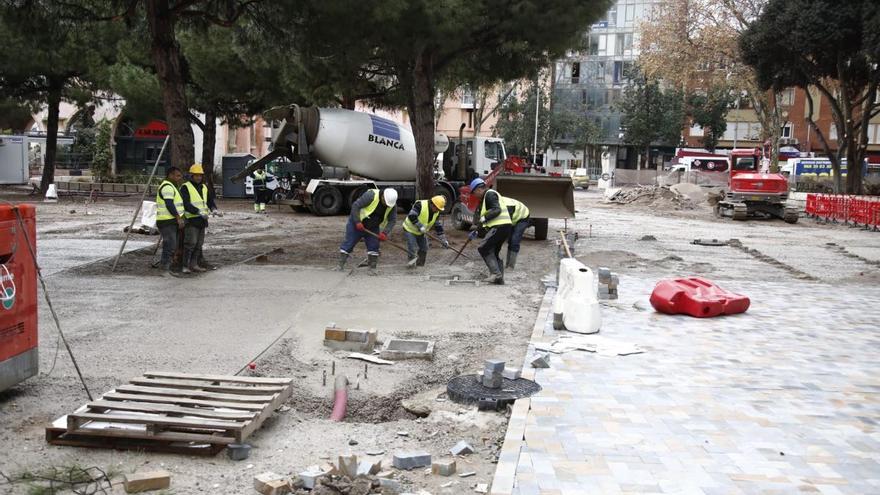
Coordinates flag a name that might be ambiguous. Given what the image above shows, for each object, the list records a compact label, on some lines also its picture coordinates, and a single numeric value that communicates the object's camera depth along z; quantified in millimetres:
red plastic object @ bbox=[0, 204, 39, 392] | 5488
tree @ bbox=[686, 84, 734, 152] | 55719
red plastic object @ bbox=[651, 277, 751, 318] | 9258
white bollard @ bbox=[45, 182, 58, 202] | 27672
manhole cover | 5980
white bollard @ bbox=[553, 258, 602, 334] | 8195
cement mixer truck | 23047
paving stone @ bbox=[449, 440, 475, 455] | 5039
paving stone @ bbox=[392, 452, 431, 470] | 4734
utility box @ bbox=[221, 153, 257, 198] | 30703
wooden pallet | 4852
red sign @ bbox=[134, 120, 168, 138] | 39188
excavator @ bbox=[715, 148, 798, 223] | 26391
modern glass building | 61875
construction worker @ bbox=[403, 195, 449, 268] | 12602
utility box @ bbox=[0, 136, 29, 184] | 34938
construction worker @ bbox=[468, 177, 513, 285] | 11477
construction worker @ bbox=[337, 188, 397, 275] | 12344
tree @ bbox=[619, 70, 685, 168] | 53750
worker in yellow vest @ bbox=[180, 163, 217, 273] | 11758
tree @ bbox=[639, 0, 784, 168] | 34500
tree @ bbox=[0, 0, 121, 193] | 26141
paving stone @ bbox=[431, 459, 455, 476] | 4656
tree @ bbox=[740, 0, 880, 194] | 25234
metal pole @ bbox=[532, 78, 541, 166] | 49938
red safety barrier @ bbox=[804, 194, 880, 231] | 23703
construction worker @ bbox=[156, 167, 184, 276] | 11471
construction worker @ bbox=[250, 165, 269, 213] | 25891
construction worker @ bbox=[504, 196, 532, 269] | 11781
